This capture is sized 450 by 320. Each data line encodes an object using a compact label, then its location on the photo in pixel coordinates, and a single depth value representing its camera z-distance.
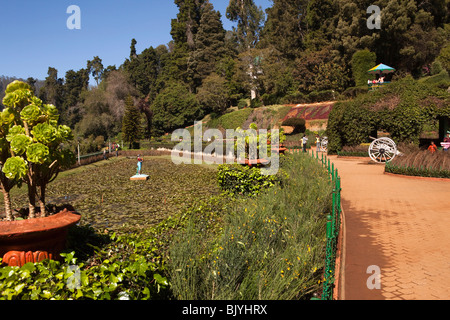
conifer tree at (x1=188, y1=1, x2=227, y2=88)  59.38
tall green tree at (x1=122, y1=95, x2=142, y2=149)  35.72
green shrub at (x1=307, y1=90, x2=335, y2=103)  40.84
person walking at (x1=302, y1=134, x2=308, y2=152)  24.48
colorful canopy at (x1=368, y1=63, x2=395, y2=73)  28.06
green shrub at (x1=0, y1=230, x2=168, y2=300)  2.93
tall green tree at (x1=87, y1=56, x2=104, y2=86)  91.00
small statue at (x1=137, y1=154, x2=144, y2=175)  14.72
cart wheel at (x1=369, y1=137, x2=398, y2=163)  17.56
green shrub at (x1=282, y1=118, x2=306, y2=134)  36.09
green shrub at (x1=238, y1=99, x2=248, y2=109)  51.78
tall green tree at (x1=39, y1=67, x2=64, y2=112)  75.31
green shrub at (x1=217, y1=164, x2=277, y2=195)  9.62
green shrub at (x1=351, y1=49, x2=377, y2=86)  38.62
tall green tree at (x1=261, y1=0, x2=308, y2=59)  53.69
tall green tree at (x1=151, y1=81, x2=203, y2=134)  54.88
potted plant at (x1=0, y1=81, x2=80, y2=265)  3.77
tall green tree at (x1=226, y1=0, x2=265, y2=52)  69.38
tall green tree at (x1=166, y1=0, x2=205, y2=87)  61.72
